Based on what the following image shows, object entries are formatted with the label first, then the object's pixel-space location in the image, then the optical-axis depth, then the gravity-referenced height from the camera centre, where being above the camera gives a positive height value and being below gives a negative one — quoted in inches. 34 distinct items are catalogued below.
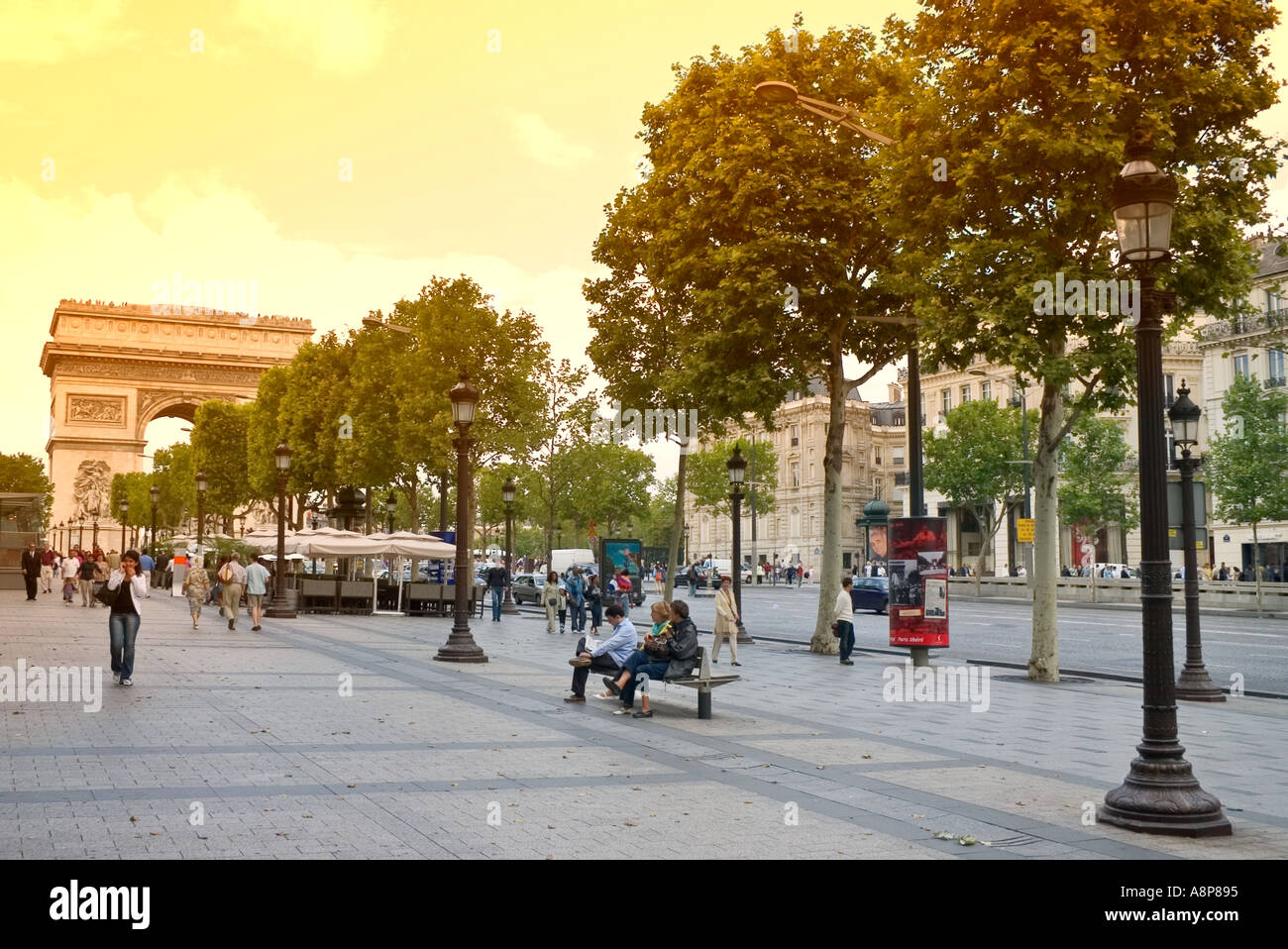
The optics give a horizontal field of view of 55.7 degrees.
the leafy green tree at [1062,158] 632.4 +209.0
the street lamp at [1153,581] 308.7 -9.4
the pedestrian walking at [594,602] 1207.6 -60.3
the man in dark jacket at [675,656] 536.4 -49.8
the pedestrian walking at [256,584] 1110.2 -40.9
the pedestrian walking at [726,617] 834.8 -52.1
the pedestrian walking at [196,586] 1074.1 -42.0
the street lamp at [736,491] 1075.3 +48.6
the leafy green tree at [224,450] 2704.2 +199.6
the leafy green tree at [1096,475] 2539.4 +146.6
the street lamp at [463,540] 793.6 +0.8
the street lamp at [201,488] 1872.5 +79.2
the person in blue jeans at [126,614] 587.8 -36.9
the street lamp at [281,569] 1290.6 -30.7
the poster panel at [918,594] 788.6 -32.7
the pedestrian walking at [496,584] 1384.1 -49.0
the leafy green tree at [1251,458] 1891.0 +139.0
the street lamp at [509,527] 1544.0 +18.2
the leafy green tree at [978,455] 2623.0 +194.6
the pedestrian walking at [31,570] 1524.4 -39.2
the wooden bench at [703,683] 525.0 -60.2
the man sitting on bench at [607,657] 560.1 -52.8
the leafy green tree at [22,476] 4745.3 +244.1
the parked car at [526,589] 2004.2 -78.4
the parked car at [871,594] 1597.1 -65.7
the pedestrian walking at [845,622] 863.7 -55.8
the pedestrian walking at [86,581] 1409.9 -49.5
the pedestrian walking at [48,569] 1930.4 -50.2
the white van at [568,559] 2640.3 -36.3
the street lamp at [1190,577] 655.8 -16.8
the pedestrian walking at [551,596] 1208.2 -55.3
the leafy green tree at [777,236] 892.0 +232.9
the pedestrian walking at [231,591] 1088.2 -46.7
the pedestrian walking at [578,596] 1182.3 -53.7
